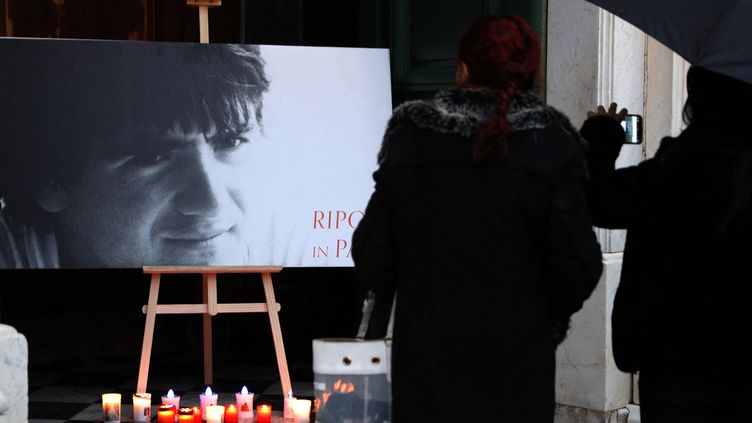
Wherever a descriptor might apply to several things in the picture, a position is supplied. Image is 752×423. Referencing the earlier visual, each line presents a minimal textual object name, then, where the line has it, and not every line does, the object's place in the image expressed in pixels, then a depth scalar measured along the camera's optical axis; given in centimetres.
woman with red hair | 232
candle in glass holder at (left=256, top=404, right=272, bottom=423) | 453
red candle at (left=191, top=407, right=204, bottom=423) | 445
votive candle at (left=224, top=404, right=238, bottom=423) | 455
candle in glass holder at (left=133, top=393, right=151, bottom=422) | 460
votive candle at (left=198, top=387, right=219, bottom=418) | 457
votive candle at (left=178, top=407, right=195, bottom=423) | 441
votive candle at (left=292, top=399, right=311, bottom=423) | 454
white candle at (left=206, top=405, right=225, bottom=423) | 450
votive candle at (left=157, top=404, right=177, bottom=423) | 445
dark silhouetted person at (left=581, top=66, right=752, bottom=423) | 237
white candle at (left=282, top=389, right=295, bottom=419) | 466
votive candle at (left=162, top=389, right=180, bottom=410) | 460
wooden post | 476
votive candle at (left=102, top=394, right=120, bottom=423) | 454
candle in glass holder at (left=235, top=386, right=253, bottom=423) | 468
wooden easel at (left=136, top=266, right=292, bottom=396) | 462
